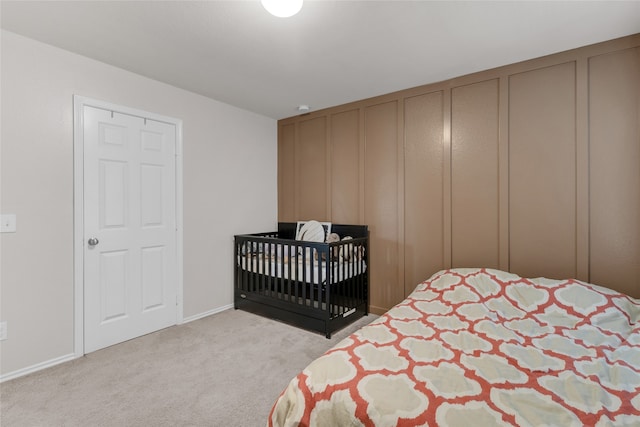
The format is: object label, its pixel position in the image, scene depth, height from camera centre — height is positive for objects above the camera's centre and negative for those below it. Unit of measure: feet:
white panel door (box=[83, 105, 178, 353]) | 8.16 -0.38
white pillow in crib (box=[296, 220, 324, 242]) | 11.27 -0.69
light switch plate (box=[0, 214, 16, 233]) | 6.75 -0.19
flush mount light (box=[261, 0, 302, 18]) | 5.22 +3.60
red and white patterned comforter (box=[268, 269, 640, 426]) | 3.52 -2.22
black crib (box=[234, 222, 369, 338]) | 9.35 -2.18
